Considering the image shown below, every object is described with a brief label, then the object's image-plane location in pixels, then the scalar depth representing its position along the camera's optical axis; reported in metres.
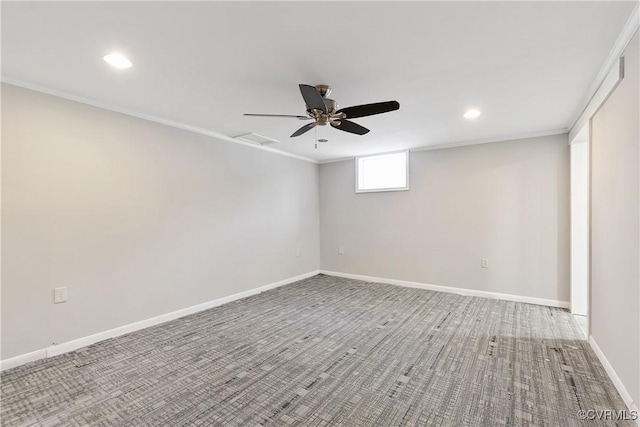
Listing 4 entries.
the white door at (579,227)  3.57
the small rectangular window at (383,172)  4.98
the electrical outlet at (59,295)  2.57
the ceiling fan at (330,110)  2.13
